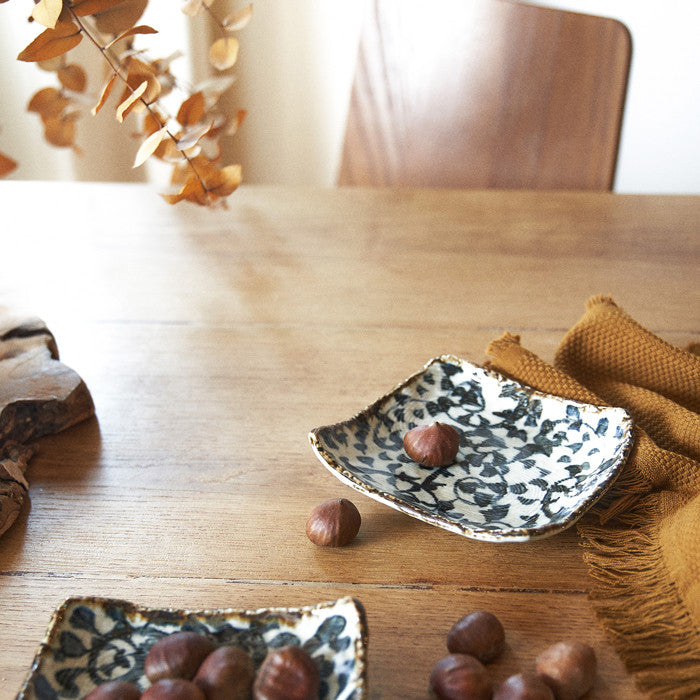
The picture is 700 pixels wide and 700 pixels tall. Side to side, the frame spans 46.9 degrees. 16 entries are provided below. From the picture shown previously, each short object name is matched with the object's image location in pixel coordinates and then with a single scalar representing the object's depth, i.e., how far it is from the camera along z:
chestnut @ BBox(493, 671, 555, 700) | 0.45
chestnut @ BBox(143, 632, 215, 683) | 0.46
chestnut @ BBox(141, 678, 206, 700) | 0.43
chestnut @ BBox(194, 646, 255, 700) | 0.44
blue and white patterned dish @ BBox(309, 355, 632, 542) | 0.63
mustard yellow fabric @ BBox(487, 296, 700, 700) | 0.53
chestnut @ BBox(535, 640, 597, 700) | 0.48
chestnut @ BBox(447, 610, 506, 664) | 0.51
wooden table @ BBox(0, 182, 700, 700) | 0.57
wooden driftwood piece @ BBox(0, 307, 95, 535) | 0.70
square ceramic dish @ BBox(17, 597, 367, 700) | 0.47
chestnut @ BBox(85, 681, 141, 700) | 0.44
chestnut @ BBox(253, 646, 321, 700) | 0.43
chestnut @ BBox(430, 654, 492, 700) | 0.47
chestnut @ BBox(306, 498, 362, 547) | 0.60
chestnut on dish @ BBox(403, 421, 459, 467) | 0.68
